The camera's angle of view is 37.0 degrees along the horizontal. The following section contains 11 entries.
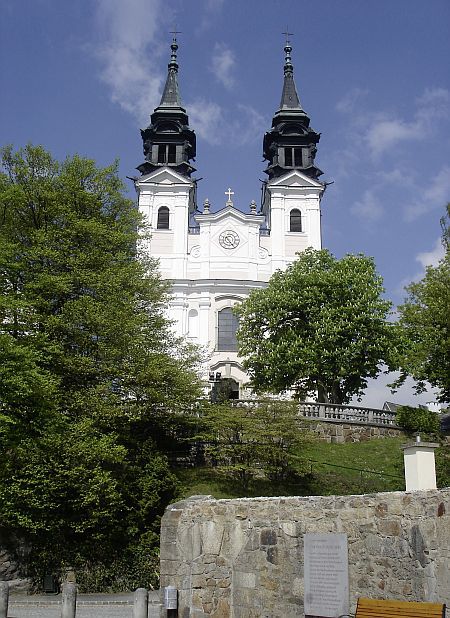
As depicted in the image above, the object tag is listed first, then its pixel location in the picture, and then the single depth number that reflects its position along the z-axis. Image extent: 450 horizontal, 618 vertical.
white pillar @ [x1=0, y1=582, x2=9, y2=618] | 12.85
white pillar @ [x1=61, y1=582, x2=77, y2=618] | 12.89
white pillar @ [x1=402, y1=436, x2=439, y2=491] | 10.54
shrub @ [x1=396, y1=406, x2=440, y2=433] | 29.25
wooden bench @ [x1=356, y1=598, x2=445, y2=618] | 8.02
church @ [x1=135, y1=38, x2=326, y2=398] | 45.81
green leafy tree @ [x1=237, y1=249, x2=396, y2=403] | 32.38
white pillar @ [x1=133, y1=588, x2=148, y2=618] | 12.07
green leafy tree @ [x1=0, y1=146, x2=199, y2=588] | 18.59
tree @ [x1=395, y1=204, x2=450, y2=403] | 27.05
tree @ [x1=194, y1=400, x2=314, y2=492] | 23.41
